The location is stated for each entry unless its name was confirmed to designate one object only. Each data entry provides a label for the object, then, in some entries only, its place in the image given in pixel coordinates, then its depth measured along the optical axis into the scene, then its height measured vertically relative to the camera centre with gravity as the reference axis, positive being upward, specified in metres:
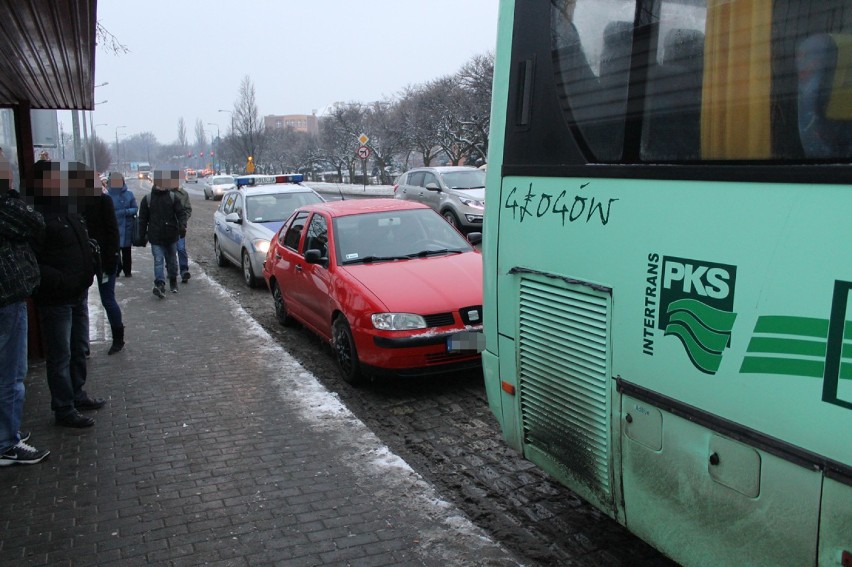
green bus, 2.17 -0.31
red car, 6.24 -1.07
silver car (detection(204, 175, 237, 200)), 49.09 -0.97
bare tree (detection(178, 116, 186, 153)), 171.34 +9.35
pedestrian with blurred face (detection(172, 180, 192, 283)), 11.93 -1.60
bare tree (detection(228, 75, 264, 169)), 66.56 +5.02
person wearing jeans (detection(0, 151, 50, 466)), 4.52 -0.84
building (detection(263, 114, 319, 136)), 168.25 +12.84
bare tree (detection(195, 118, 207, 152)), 159.11 +8.25
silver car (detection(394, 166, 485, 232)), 18.22 -0.43
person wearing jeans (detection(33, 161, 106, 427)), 5.13 -0.72
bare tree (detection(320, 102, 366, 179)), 70.86 +4.22
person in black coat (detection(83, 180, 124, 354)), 6.66 -0.57
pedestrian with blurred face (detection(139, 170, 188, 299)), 11.24 -0.72
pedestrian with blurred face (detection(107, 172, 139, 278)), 10.87 -0.61
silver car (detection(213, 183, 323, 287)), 12.23 -0.85
